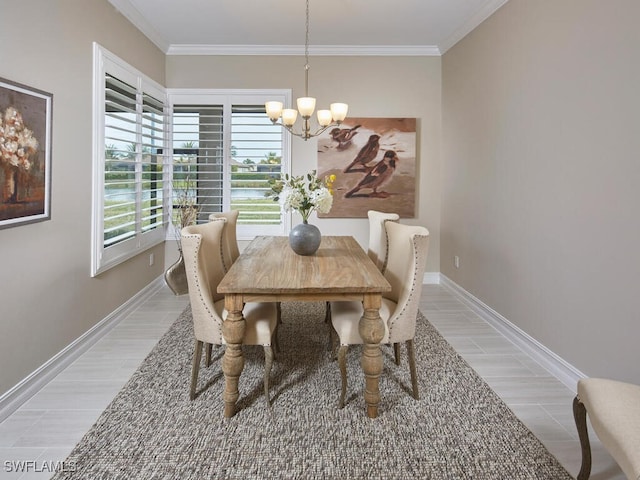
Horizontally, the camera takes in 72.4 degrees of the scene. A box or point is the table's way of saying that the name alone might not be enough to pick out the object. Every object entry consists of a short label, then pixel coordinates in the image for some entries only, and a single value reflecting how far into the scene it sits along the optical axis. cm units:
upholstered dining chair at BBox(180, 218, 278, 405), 243
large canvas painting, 525
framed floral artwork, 231
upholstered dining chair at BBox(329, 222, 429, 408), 248
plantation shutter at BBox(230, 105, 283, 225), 521
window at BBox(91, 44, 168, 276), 343
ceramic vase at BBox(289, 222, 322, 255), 298
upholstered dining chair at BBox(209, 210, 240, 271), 342
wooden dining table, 227
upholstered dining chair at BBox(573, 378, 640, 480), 146
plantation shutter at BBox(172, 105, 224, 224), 523
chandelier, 327
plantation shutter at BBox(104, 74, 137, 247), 360
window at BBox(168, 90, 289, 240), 520
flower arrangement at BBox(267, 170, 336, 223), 289
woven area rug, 195
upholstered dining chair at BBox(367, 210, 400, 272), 336
